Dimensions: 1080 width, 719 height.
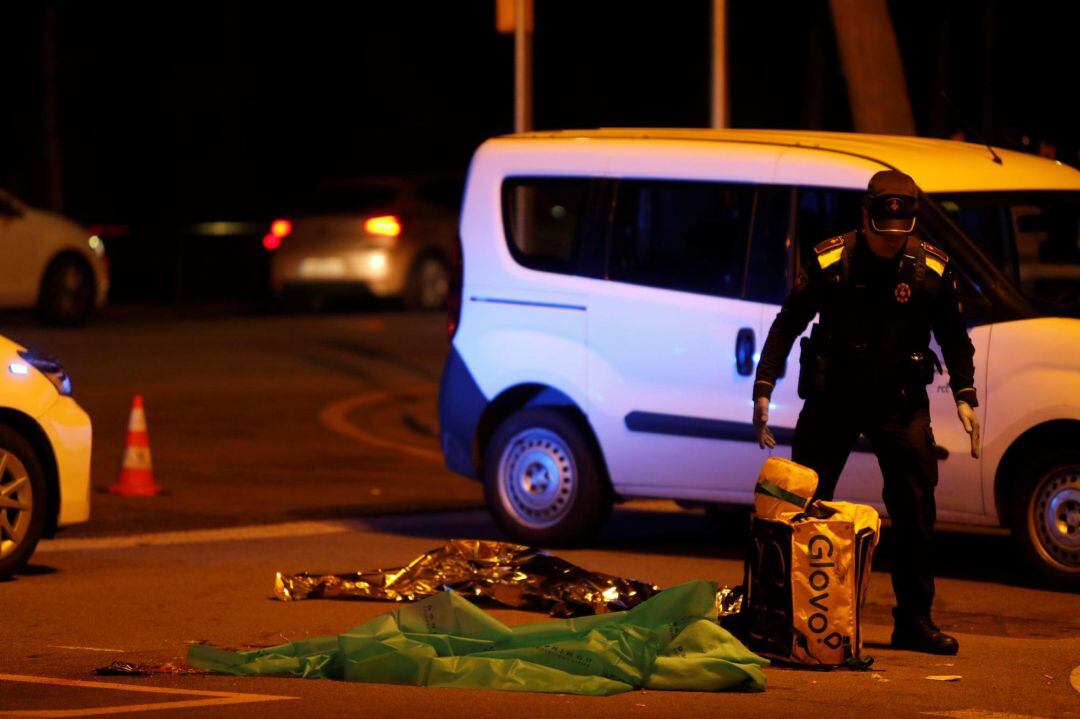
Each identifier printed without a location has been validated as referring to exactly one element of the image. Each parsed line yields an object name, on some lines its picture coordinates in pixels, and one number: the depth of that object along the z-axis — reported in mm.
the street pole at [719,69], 30437
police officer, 16547
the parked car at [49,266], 43531
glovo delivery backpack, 15625
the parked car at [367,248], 49125
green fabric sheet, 14852
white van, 19625
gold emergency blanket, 18109
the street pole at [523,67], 32250
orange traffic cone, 26078
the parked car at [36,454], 19891
